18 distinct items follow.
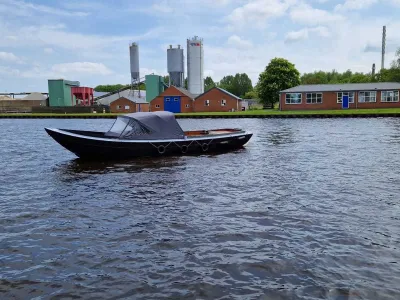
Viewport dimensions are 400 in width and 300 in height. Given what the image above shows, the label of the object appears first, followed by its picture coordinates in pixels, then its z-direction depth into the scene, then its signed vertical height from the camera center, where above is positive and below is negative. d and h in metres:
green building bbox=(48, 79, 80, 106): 96.69 +6.30
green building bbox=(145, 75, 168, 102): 97.12 +7.45
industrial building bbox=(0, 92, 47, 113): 99.28 +3.40
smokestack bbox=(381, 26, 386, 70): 97.38 +16.88
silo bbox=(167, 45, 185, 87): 98.06 +12.90
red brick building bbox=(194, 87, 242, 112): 79.25 +2.65
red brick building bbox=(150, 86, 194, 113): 81.62 +2.73
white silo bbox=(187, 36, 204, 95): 94.81 +12.52
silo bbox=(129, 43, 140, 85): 104.75 +15.37
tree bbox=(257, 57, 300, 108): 83.44 +7.51
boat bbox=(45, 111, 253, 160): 19.42 -1.36
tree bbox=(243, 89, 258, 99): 139.50 +6.80
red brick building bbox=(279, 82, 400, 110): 63.44 +2.66
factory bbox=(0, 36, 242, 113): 81.19 +5.06
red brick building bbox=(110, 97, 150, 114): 85.50 +2.24
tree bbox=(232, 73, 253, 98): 173.50 +13.71
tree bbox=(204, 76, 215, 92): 191.93 +16.46
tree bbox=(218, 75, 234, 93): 171.88 +14.59
